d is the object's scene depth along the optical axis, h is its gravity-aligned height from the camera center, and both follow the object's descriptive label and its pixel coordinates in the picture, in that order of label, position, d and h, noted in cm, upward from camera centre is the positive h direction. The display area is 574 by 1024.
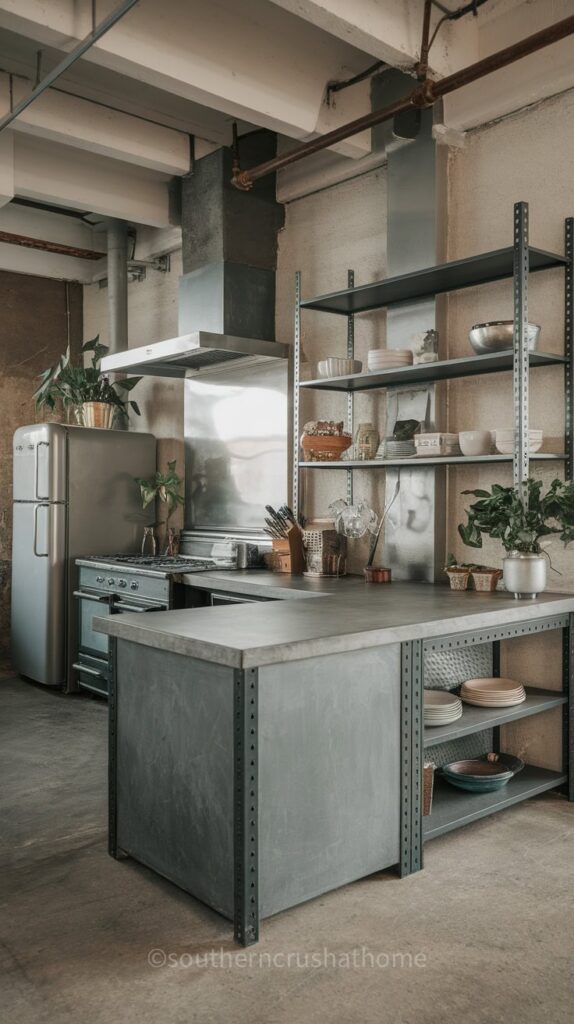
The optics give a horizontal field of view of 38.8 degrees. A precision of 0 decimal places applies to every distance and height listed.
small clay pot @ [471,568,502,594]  370 -34
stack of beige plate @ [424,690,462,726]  314 -80
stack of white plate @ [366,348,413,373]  404 +73
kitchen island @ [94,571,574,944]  238 -76
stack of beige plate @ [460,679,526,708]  342 -80
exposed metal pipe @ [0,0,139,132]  305 +192
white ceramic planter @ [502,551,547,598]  337 -28
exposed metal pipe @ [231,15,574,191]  315 +182
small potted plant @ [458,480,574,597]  331 -7
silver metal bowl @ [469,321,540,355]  355 +75
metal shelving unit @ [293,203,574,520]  345 +86
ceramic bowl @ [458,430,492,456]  370 +29
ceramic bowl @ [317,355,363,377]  434 +74
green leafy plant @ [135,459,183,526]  578 +12
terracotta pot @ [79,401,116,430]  603 +67
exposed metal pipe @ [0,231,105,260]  637 +209
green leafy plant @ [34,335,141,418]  605 +89
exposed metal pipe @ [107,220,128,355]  629 +173
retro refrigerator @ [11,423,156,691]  550 -12
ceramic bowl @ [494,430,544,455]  354 +29
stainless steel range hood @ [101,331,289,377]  470 +94
